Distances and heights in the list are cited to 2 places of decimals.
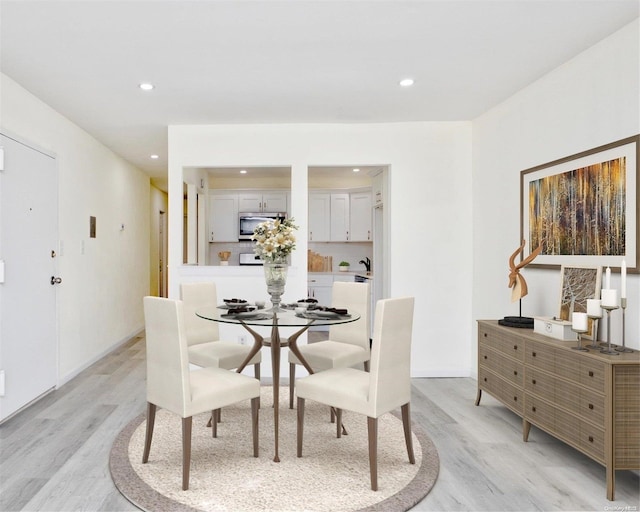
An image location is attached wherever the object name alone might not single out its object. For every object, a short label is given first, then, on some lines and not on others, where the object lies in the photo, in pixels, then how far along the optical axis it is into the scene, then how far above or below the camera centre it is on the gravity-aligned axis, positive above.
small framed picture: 2.52 -0.24
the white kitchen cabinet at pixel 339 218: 6.87 +0.54
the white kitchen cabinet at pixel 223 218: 6.82 +0.54
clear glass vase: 2.89 -0.18
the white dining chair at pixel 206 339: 2.98 -0.71
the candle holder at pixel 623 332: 2.18 -0.45
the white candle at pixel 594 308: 2.33 -0.33
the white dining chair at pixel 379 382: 2.11 -0.73
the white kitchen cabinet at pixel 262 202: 6.80 +0.80
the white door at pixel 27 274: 2.99 -0.18
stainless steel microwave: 6.71 +0.48
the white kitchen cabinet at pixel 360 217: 6.82 +0.55
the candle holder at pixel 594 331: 2.32 -0.47
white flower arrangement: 2.83 +0.07
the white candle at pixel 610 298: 2.22 -0.26
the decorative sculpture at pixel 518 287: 2.93 -0.27
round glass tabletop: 2.45 -0.42
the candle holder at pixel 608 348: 2.15 -0.52
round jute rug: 2.00 -1.21
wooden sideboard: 2.02 -0.80
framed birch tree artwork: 2.35 +0.28
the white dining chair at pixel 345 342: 3.01 -0.73
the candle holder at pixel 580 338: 2.29 -0.49
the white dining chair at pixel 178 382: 2.10 -0.72
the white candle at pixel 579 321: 2.30 -0.40
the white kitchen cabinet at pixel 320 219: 6.86 +0.52
